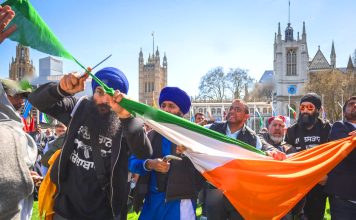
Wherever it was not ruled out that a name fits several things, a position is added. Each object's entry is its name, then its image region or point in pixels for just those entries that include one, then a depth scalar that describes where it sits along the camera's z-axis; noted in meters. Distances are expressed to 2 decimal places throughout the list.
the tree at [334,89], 44.72
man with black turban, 5.91
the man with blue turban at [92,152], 3.43
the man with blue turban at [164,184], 4.17
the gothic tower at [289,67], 75.62
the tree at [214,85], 88.00
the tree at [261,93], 93.60
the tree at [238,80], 87.69
